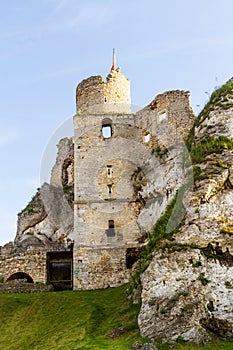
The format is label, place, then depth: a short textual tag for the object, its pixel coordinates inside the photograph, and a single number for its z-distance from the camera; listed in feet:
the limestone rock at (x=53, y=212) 127.03
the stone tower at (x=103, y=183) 106.22
